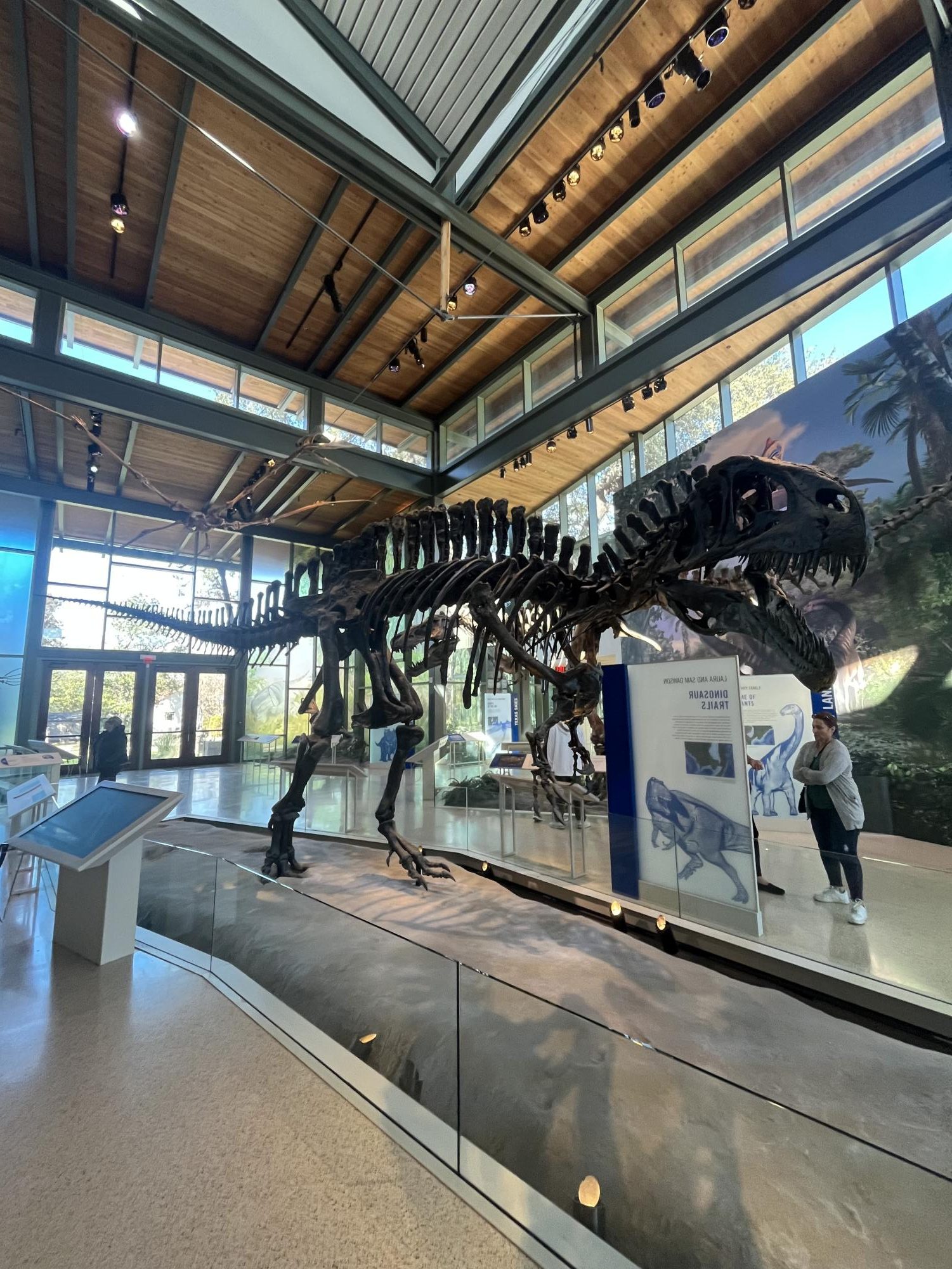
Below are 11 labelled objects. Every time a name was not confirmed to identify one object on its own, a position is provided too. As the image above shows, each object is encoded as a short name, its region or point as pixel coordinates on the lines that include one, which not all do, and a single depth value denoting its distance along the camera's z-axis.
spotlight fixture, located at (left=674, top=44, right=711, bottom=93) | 5.58
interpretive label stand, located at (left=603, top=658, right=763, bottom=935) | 3.90
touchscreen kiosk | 3.04
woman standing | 4.21
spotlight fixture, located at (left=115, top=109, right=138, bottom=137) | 5.89
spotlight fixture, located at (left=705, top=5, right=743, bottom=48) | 5.27
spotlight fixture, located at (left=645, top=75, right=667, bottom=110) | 6.02
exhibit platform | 3.12
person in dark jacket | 8.54
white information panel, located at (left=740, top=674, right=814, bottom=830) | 6.81
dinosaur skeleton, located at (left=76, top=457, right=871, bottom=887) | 3.01
